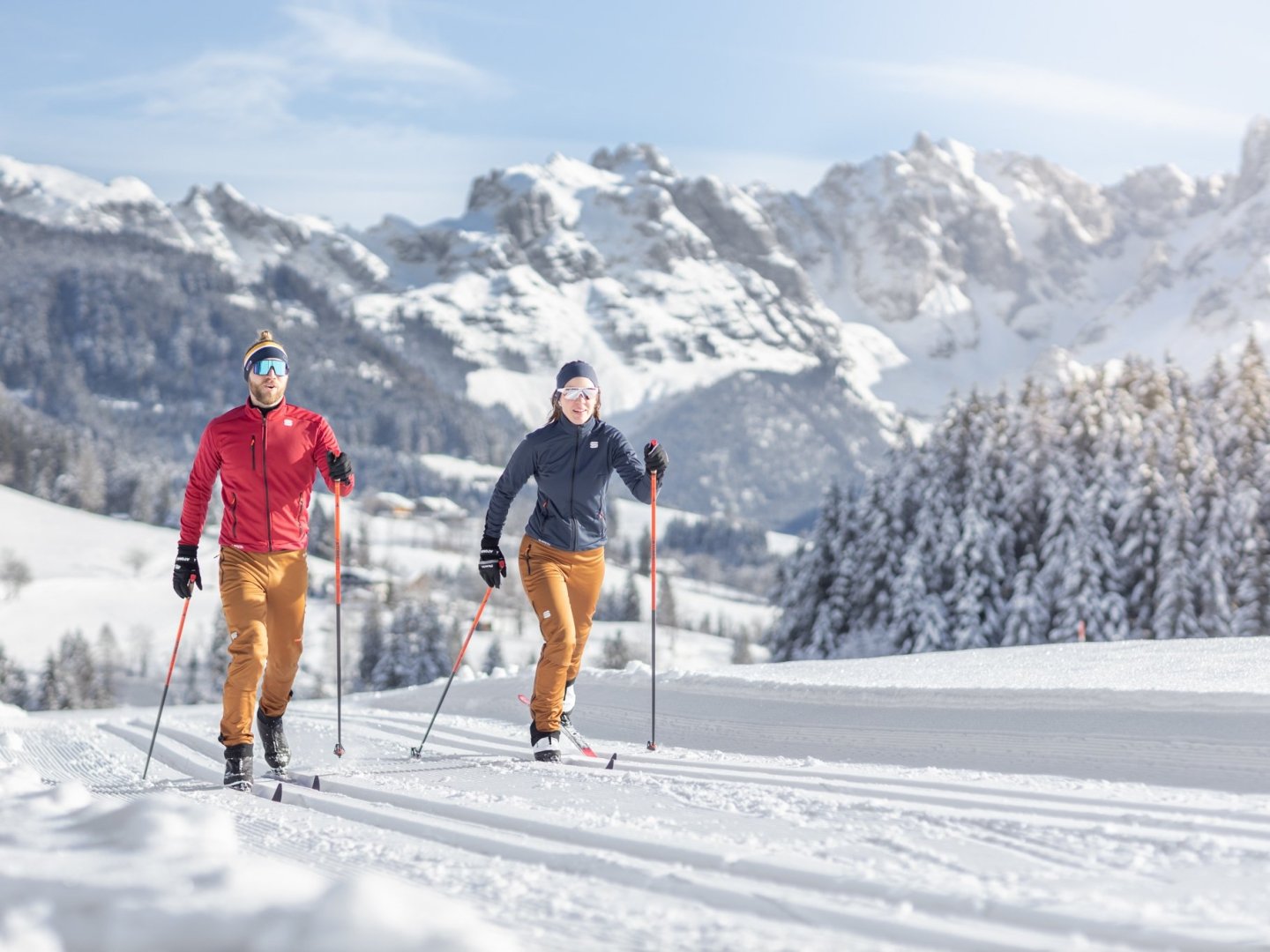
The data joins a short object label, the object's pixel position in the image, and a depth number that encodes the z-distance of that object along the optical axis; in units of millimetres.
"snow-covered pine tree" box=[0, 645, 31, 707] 72188
